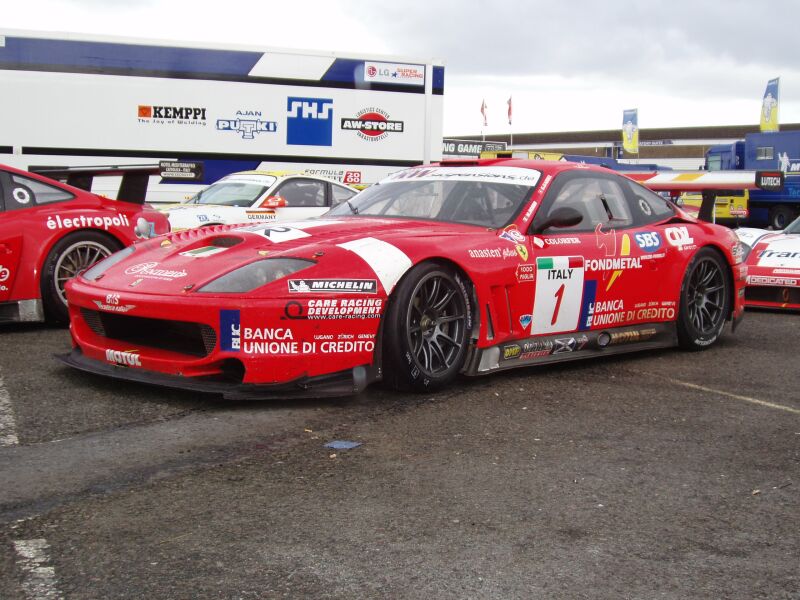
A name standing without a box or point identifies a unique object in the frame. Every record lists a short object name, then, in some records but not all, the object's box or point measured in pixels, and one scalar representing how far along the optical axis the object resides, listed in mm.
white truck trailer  12906
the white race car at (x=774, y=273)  8484
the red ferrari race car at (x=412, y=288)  4426
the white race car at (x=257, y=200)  10672
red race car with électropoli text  6488
